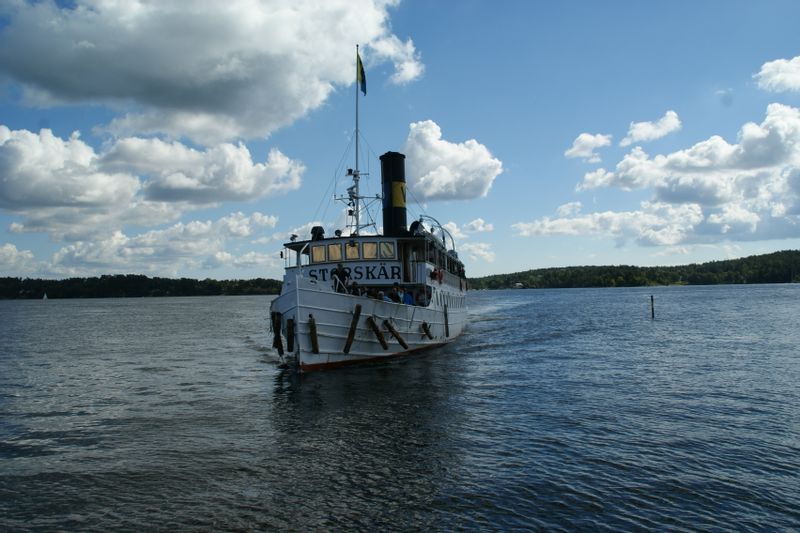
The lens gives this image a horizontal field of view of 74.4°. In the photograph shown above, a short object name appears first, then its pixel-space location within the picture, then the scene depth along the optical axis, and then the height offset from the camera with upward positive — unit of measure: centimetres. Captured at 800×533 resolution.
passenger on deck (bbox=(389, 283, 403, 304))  2554 -68
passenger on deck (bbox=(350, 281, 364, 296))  2436 -29
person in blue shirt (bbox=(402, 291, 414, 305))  2650 -83
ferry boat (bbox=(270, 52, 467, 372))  2145 -47
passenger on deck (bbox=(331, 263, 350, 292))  2280 +24
